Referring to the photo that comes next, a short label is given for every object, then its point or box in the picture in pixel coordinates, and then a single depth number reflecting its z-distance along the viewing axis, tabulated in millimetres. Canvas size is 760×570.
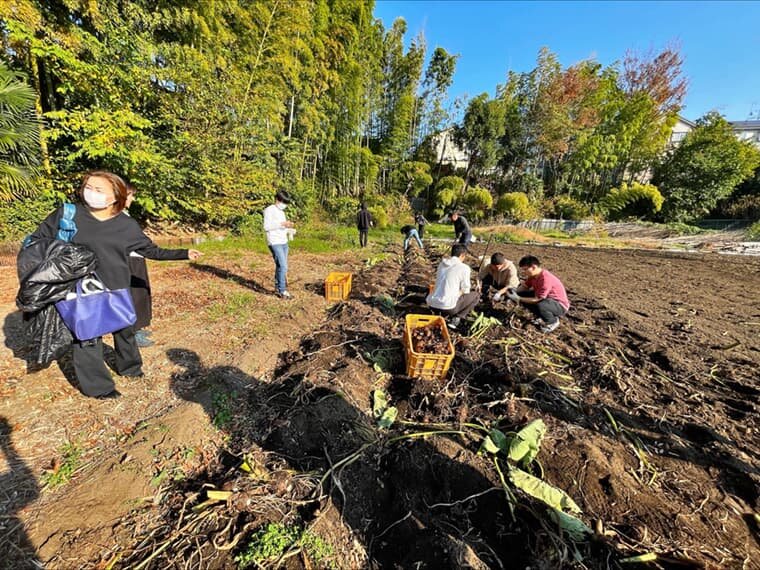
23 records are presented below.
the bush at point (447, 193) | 17281
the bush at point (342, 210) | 12969
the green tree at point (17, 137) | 4637
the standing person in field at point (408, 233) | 8219
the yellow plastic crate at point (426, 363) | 2392
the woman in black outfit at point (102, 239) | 1843
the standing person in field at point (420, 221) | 9883
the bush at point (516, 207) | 16062
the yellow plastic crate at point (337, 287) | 4355
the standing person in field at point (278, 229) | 3711
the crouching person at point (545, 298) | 3533
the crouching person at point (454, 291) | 3271
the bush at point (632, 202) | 15844
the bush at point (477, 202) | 16573
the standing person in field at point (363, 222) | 8614
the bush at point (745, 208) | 15258
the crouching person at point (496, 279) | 3946
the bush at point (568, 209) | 16422
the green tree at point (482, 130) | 16500
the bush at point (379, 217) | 14234
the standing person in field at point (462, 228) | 6766
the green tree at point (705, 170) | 15727
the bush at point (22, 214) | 5375
